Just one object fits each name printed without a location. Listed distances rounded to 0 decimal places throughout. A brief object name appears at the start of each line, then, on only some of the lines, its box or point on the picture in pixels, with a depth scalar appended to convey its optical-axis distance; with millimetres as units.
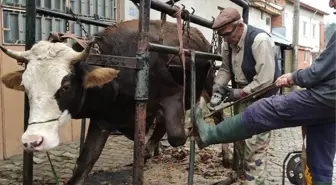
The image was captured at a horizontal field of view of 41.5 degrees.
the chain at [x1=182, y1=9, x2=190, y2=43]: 4275
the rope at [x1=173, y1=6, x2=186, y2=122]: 3928
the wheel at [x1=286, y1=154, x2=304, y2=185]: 4992
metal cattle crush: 3166
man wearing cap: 4141
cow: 3438
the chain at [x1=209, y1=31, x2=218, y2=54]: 5043
